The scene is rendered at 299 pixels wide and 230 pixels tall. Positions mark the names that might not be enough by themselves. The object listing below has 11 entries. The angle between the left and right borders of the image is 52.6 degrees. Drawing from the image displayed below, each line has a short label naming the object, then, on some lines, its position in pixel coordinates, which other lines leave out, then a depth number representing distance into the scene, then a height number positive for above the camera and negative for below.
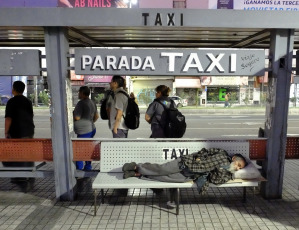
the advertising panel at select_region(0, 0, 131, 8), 27.72 +8.53
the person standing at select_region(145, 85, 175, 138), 4.74 -0.30
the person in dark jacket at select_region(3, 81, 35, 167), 4.86 -0.37
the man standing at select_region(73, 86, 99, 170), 5.18 -0.39
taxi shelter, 3.81 +0.85
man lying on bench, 3.83 -1.00
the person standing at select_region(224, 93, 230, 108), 26.92 -0.87
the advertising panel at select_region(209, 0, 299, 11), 29.00 +8.49
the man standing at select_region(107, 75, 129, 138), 4.66 -0.25
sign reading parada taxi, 4.04 +0.41
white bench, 4.34 -0.83
